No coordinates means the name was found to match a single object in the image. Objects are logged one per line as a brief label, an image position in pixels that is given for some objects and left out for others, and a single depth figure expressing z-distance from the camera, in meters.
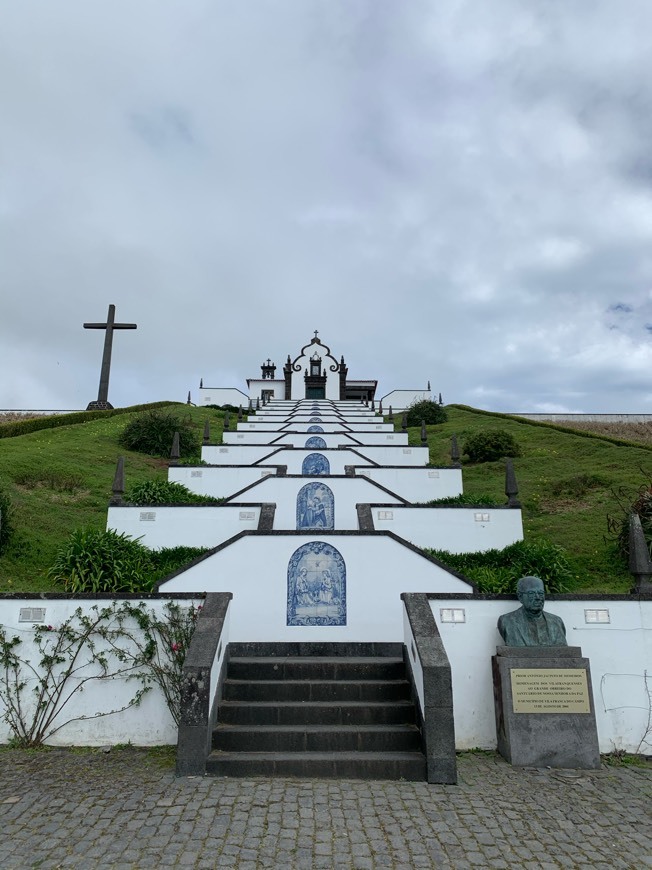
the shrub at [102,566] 9.47
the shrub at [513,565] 9.67
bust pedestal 5.98
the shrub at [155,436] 23.89
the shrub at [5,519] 11.75
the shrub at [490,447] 23.45
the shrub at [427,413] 37.28
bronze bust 6.49
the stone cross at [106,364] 33.94
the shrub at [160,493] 13.54
